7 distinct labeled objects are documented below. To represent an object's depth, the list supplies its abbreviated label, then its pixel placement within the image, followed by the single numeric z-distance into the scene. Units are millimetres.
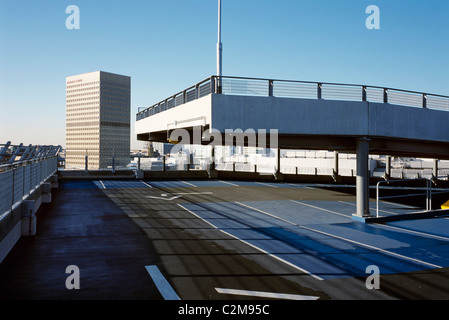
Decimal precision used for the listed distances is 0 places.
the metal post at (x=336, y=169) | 38612
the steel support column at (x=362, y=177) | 16844
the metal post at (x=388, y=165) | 43875
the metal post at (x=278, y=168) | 37844
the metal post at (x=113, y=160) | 35594
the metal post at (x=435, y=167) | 44919
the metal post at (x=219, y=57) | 19969
